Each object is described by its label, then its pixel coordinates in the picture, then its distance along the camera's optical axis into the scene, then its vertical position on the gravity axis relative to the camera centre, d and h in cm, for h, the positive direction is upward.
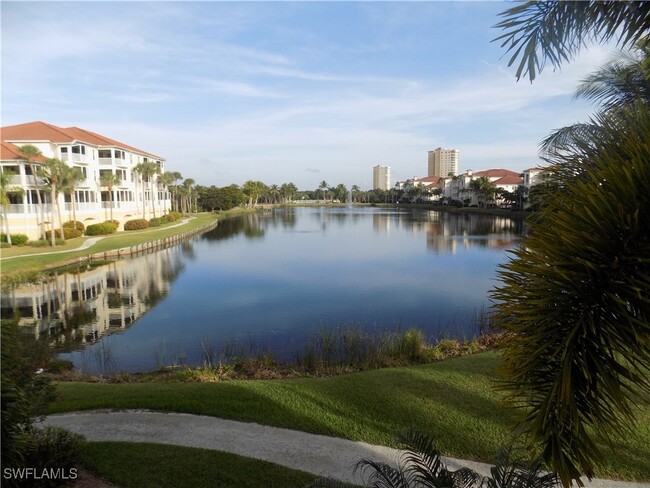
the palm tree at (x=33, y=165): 3600 +264
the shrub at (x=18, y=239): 3570 -364
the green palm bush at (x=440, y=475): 369 -256
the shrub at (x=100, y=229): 4569 -367
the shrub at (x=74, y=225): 4260 -296
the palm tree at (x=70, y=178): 3816 +154
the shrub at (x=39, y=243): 3609 -402
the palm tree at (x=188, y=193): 9552 +30
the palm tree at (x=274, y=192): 16525 +65
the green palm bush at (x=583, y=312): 225 -65
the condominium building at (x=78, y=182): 3759 +165
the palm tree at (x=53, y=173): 3706 +193
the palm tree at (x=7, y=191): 3381 +40
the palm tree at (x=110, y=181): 4981 +163
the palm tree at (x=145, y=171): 5947 +332
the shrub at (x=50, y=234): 3903 -352
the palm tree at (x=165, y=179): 6906 +252
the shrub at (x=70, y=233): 4106 -360
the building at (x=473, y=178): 10688 +236
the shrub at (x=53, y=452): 516 -324
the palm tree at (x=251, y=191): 12996 +89
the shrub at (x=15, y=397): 408 -207
